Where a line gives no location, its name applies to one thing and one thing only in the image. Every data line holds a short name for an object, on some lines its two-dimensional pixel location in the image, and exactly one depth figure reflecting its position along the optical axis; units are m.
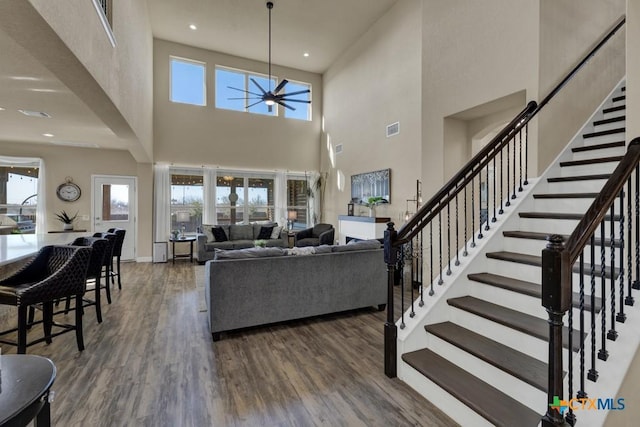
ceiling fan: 6.23
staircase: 1.91
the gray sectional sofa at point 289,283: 3.24
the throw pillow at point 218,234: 7.70
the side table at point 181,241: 7.42
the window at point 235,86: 8.65
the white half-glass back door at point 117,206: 7.61
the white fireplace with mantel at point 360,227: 6.25
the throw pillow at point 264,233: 8.08
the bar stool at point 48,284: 2.56
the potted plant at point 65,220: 7.18
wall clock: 7.23
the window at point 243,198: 8.80
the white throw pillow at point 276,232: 8.16
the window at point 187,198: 8.28
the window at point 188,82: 8.18
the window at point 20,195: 6.88
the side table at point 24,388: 0.85
